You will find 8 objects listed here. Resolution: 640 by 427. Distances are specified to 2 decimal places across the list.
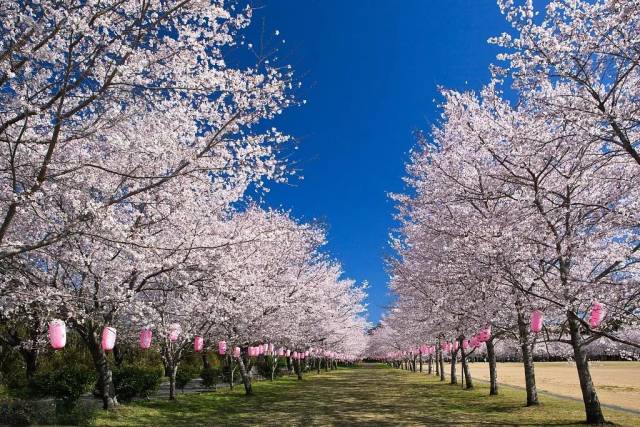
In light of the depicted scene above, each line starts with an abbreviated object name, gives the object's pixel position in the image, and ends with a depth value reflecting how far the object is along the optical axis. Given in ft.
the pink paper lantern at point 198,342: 56.11
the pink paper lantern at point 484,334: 51.73
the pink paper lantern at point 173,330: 41.45
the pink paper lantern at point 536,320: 34.58
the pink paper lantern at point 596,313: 28.22
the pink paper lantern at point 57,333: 29.58
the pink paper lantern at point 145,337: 43.14
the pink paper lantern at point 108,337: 37.46
